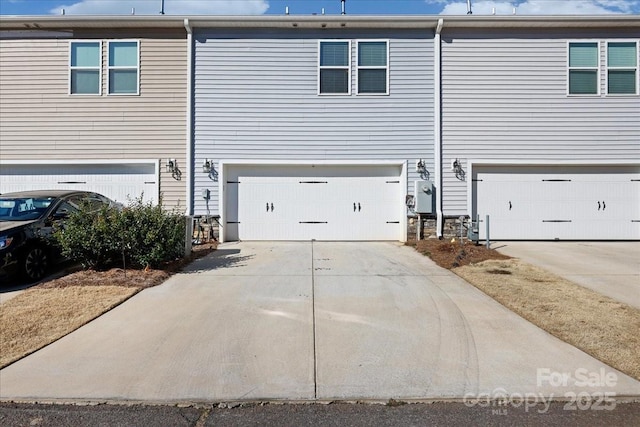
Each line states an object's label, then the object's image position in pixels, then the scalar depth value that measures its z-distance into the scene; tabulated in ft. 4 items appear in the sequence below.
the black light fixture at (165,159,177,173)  38.65
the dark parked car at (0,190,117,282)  22.43
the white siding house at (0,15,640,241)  38.58
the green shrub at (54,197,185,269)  23.91
